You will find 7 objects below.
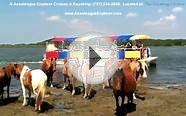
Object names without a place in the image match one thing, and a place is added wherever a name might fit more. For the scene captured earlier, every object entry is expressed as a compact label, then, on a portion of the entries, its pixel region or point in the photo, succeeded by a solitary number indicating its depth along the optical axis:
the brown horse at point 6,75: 11.31
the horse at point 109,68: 11.48
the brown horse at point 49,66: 14.75
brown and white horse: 9.78
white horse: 12.23
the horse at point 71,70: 13.59
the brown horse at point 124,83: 9.08
